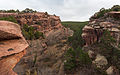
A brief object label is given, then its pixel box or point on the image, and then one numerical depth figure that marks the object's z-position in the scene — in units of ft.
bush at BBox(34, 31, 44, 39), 129.70
